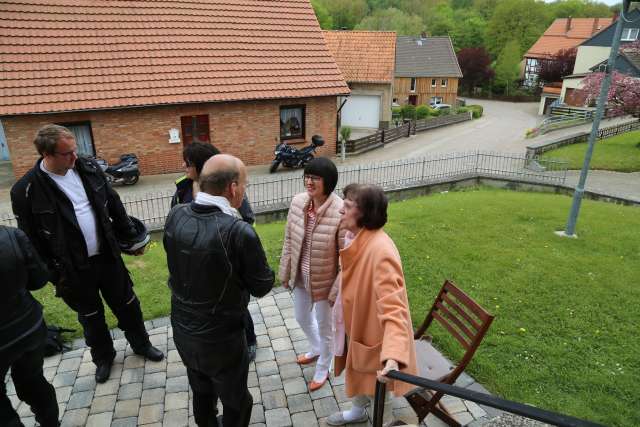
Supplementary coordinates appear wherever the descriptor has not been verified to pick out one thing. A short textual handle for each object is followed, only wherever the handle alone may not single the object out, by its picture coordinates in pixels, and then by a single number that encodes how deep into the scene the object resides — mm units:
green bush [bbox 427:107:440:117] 34009
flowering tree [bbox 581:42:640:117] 19672
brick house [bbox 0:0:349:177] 13617
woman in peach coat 2656
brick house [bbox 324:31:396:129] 26953
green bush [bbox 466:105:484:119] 36188
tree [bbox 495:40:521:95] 50469
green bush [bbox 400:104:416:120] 32719
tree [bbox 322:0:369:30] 67938
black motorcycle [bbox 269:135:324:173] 16328
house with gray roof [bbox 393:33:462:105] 41906
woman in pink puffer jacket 3705
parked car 39291
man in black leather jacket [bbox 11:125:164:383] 3557
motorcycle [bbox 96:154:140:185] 13969
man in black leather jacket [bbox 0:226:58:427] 2934
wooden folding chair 3404
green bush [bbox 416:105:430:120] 33094
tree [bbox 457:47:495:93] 51875
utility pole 7020
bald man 2678
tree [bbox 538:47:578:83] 46688
